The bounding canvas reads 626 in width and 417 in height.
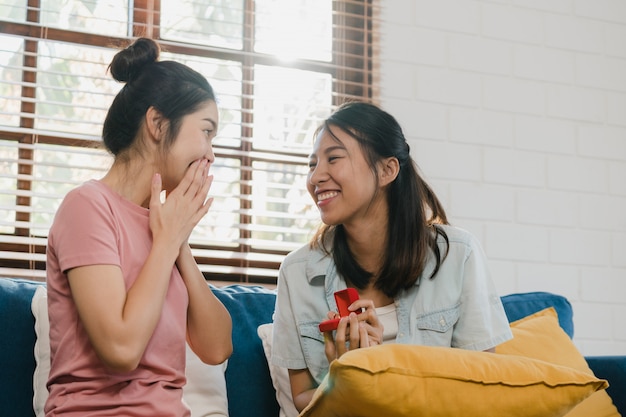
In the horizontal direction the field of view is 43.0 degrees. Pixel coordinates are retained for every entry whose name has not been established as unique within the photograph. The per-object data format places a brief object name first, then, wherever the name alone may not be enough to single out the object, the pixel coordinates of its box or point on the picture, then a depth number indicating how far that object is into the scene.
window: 2.37
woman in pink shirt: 1.23
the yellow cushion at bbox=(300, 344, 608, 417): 1.14
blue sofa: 1.70
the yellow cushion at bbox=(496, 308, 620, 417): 1.96
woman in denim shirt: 1.79
